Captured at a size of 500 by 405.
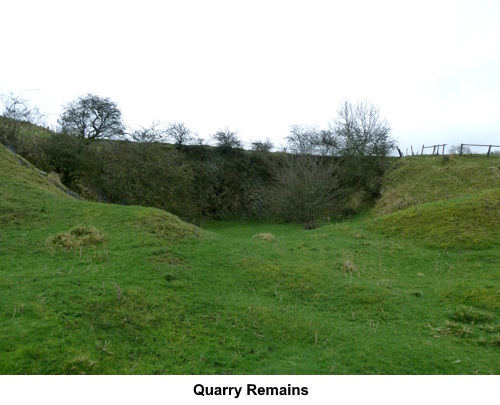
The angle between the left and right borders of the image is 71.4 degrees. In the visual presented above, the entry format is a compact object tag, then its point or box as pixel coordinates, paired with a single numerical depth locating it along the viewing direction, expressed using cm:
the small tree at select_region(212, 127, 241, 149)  4141
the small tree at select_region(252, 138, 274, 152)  4278
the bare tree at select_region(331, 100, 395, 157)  3769
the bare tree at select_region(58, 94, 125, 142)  3316
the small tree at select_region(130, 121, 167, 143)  2864
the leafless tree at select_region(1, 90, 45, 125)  2280
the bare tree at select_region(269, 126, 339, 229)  2866
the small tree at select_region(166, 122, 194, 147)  3884
